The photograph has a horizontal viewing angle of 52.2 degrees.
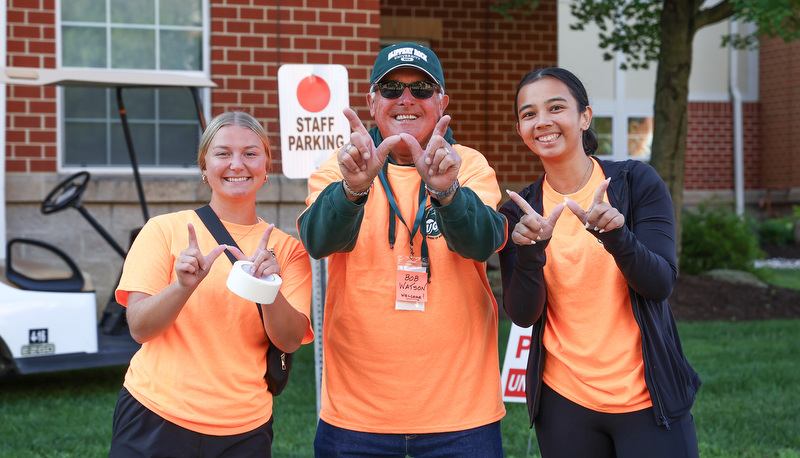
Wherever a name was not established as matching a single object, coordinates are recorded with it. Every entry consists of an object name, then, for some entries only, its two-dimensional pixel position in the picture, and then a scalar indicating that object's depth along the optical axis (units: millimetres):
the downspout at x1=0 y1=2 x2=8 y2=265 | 6871
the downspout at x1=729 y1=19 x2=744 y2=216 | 19578
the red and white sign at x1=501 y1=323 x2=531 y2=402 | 4152
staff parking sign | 4406
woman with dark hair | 2436
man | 2496
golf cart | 5676
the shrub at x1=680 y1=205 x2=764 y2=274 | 11758
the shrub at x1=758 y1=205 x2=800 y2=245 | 18234
